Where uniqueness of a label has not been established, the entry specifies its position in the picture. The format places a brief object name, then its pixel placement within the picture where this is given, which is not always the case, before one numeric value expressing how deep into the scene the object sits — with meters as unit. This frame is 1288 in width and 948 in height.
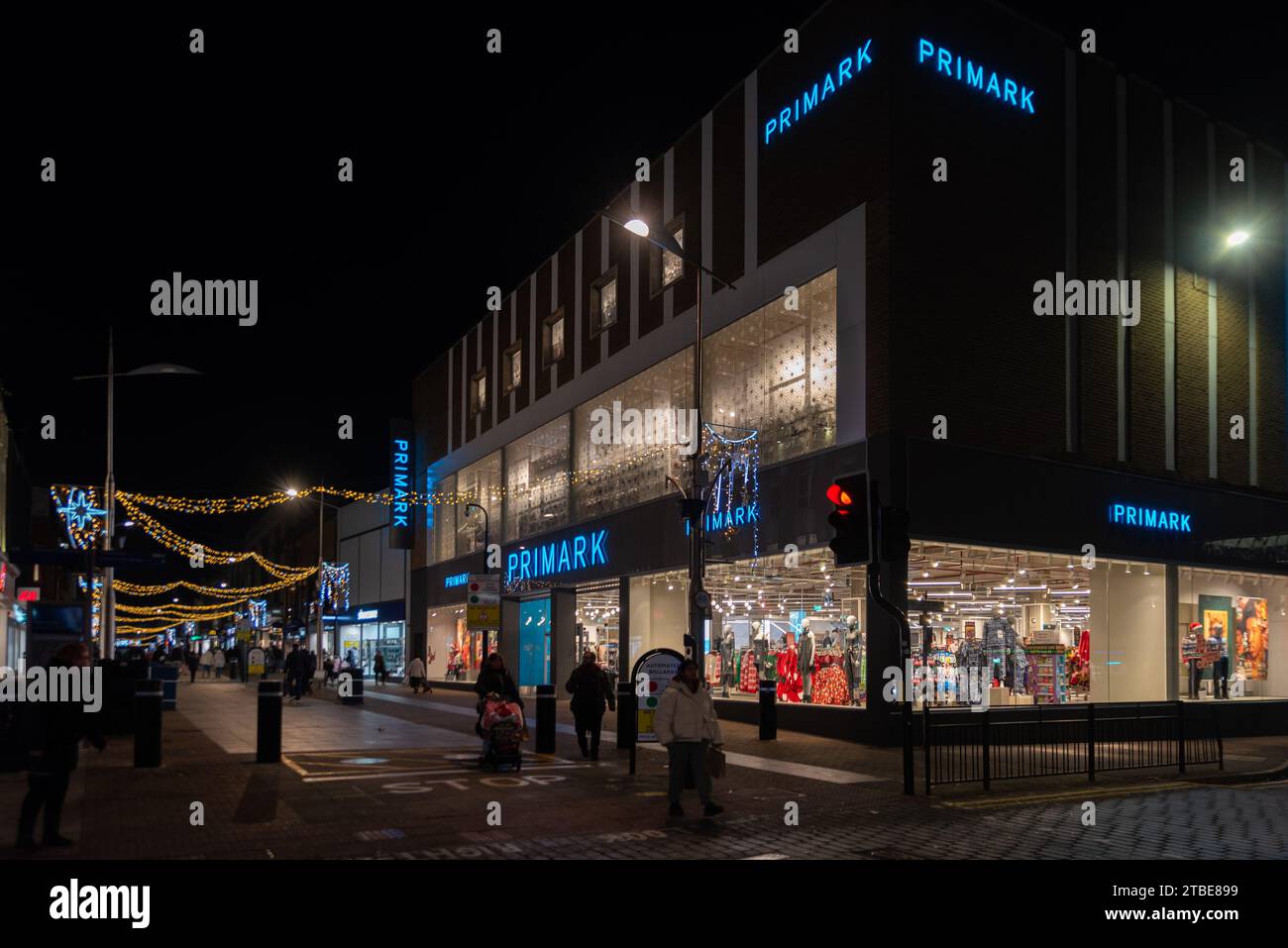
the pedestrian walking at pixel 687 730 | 12.29
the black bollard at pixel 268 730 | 16.73
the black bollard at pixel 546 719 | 18.56
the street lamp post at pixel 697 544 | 19.06
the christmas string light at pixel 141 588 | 49.56
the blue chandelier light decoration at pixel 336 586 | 63.16
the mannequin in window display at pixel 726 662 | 26.97
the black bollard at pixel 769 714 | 21.55
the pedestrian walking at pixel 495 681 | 16.81
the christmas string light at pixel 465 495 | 31.62
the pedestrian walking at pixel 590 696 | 18.06
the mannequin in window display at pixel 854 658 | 21.94
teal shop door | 37.28
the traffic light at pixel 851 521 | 13.77
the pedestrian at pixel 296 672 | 34.25
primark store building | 21.92
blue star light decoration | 34.19
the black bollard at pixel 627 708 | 16.92
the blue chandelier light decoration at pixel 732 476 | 25.31
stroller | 15.89
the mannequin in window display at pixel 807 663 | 23.66
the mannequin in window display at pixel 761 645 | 25.72
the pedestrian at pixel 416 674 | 41.09
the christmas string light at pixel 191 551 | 38.12
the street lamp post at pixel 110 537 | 27.97
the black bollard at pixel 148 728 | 16.27
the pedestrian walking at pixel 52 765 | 9.88
